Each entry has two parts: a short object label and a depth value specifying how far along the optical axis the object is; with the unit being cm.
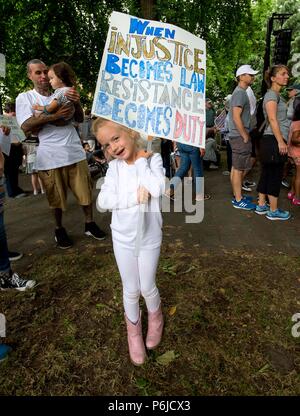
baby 296
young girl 168
